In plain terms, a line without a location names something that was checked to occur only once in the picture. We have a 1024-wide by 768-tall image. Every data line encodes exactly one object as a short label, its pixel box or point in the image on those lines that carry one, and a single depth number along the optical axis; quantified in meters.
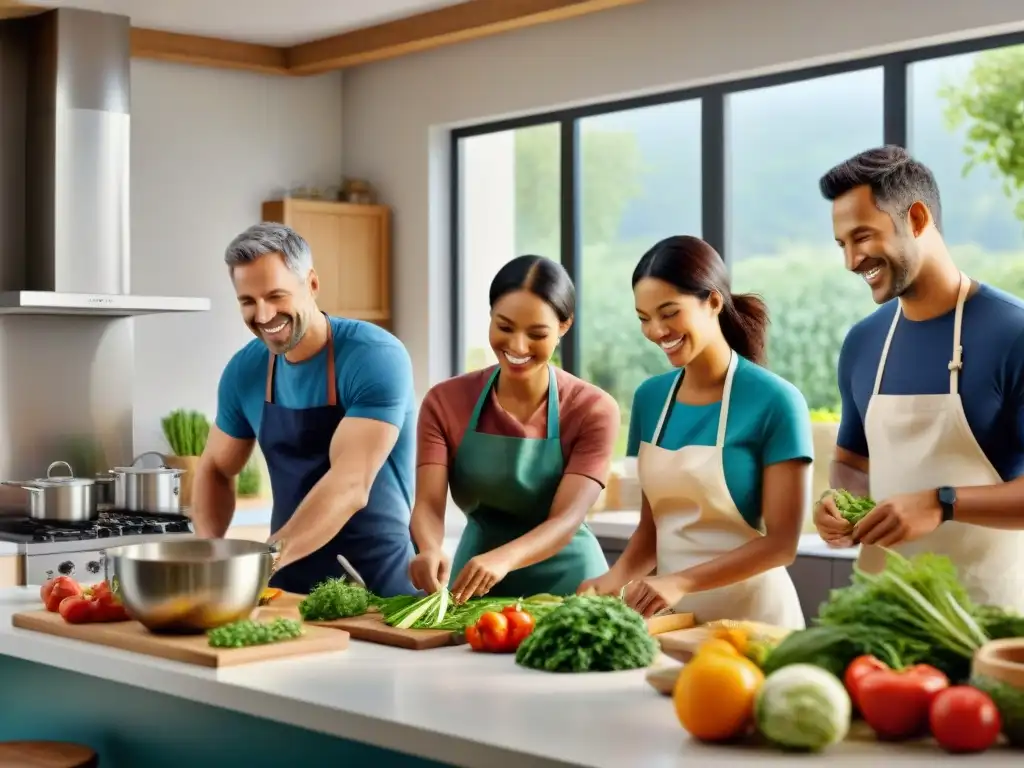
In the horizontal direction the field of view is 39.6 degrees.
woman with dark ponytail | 2.77
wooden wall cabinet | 6.49
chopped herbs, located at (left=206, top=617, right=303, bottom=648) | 2.41
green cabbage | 1.75
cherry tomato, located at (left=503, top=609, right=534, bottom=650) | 2.48
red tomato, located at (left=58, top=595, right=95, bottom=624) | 2.71
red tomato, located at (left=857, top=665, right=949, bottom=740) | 1.80
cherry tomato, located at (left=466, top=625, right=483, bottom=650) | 2.49
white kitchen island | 1.82
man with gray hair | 3.26
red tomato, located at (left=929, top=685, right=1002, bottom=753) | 1.74
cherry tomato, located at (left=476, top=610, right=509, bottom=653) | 2.48
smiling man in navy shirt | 2.64
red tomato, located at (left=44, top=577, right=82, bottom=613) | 2.89
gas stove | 4.80
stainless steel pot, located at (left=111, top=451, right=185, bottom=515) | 5.34
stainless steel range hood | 5.46
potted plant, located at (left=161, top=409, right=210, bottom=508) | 6.01
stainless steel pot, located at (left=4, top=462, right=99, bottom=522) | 5.12
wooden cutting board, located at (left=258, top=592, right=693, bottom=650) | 2.54
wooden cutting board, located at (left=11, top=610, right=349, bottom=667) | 2.39
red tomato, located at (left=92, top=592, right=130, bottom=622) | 2.72
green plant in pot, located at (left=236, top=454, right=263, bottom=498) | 6.15
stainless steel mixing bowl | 2.51
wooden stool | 2.68
